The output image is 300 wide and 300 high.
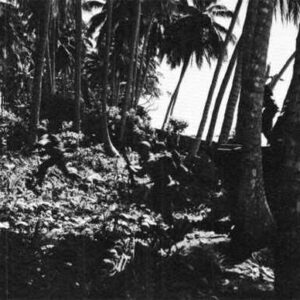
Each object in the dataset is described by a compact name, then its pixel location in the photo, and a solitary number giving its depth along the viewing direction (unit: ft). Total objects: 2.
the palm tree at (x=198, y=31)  98.78
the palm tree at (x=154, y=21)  80.89
